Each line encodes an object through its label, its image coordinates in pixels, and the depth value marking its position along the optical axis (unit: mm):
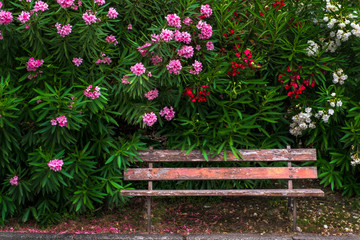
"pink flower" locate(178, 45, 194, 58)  4281
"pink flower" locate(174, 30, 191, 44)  4258
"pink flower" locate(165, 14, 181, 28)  4199
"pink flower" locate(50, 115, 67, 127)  4070
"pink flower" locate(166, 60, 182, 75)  4211
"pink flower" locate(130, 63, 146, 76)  4188
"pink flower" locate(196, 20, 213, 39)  4371
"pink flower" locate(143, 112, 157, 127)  4312
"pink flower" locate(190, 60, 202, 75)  4367
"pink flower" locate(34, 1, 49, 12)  3990
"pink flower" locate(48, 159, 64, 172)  4145
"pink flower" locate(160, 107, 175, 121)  4582
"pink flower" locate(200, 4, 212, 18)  4395
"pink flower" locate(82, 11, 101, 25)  3988
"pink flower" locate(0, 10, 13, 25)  4051
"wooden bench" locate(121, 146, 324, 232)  4551
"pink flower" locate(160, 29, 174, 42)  4156
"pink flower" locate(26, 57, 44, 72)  4238
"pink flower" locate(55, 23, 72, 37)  4027
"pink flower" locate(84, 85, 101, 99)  4164
